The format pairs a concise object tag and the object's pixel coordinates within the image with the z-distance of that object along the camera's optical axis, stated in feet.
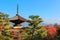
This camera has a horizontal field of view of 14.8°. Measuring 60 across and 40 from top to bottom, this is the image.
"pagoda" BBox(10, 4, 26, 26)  86.84
